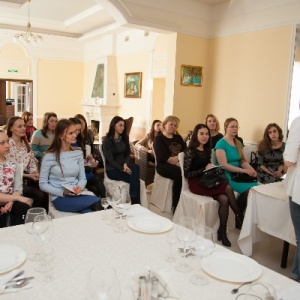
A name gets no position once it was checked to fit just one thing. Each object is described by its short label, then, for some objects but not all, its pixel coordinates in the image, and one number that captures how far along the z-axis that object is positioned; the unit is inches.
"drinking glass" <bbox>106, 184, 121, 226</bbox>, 73.2
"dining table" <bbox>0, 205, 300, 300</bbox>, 48.5
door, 524.4
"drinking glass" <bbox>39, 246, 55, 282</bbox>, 51.2
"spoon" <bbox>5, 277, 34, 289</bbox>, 47.8
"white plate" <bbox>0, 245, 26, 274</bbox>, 52.9
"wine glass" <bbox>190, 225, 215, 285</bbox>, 54.6
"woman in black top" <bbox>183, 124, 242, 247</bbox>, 146.5
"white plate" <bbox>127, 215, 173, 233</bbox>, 69.6
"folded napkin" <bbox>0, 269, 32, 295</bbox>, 46.8
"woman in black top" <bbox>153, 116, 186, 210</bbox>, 174.9
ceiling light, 320.7
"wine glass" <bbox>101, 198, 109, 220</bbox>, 77.2
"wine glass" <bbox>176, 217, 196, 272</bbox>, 55.0
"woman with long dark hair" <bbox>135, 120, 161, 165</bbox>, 225.0
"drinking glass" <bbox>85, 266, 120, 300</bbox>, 38.2
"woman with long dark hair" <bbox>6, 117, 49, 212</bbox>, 139.6
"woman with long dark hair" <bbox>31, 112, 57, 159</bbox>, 172.4
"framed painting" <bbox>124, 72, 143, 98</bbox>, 351.9
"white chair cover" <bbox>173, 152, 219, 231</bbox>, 145.3
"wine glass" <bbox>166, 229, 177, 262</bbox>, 57.1
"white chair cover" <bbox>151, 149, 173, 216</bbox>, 178.7
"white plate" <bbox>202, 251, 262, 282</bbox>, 52.9
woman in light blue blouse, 115.0
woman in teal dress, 159.3
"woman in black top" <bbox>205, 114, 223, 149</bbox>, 204.2
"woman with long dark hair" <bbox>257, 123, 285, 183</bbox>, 176.9
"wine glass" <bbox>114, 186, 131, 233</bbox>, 73.7
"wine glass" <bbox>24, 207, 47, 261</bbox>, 57.0
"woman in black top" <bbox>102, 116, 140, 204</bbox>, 165.5
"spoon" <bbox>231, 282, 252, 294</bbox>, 49.1
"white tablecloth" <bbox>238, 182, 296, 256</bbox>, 114.7
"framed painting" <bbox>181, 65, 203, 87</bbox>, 241.3
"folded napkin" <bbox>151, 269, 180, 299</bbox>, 46.7
